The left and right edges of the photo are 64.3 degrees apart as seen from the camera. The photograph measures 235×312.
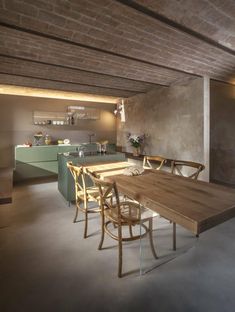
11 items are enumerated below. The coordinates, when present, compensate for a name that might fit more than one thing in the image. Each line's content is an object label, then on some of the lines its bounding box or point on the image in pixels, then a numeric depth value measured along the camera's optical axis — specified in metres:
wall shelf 5.51
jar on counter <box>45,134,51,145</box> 5.49
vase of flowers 5.33
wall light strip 4.90
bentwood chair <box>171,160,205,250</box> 2.09
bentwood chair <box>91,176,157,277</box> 1.68
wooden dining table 1.17
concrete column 3.68
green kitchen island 3.27
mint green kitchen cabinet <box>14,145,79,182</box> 4.77
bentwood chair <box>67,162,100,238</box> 2.31
